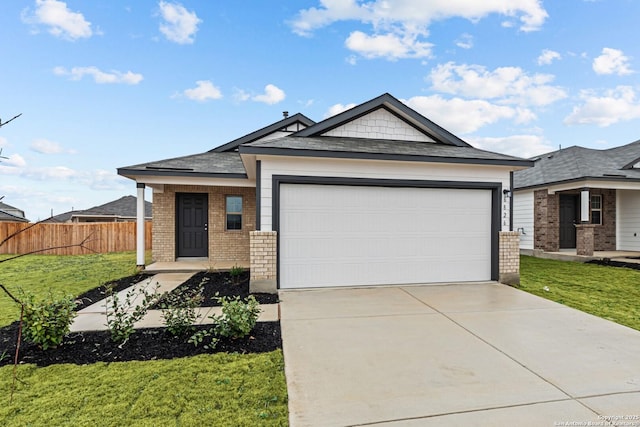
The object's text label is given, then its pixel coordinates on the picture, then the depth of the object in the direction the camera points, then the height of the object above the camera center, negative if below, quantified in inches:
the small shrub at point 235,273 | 323.2 -62.4
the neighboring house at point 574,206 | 496.7 +15.3
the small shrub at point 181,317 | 166.4 -53.3
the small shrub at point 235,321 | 160.1 -53.3
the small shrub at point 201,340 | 152.4 -60.6
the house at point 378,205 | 266.7 +8.9
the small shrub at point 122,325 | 159.5 -55.4
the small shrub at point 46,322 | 147.3 -49.8
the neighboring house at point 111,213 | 1076.7 +2.0
